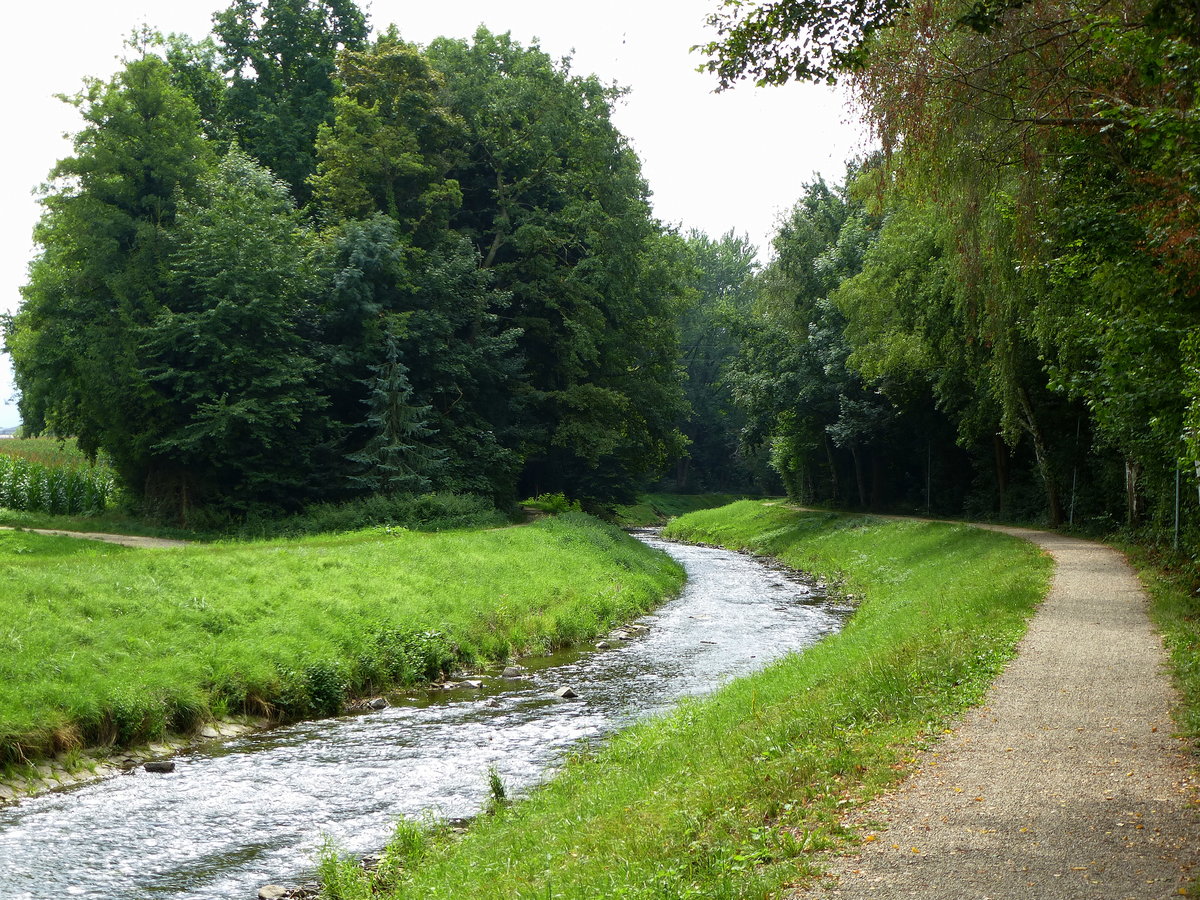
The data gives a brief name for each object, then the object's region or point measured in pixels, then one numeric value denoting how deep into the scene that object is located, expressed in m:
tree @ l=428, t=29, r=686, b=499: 40.12
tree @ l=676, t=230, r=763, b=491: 94.56
